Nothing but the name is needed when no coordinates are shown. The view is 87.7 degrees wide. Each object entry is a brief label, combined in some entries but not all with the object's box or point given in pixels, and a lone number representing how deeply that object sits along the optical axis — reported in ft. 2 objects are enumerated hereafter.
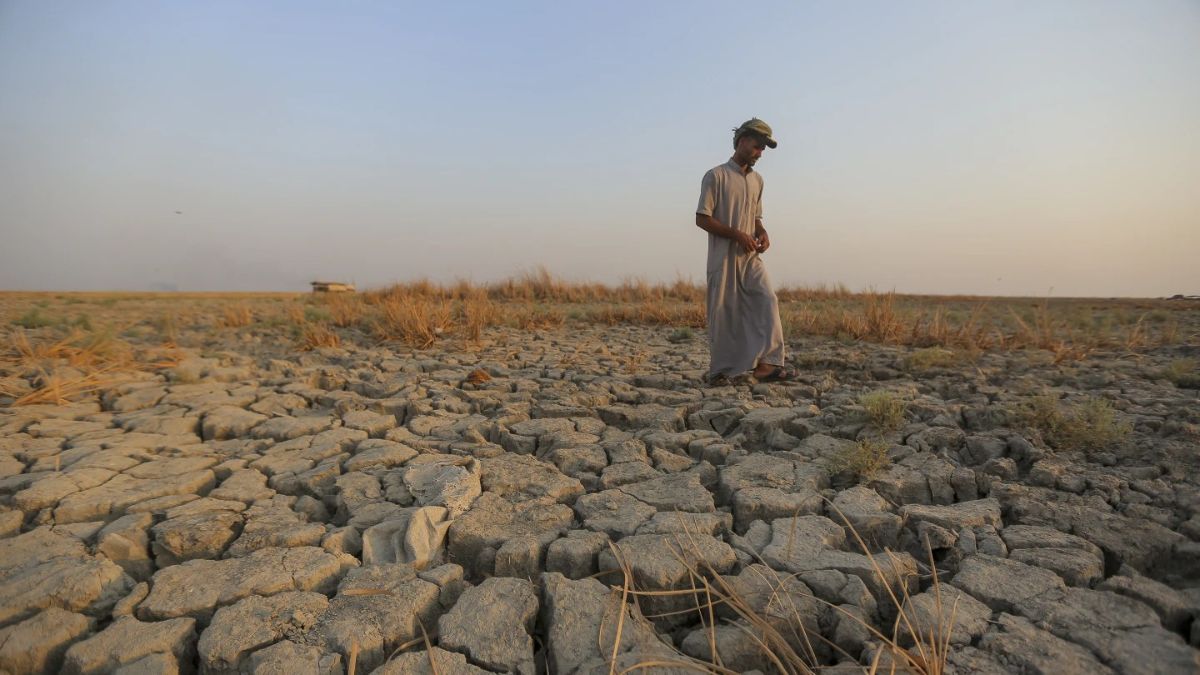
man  12.88
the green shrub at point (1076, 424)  8.54
